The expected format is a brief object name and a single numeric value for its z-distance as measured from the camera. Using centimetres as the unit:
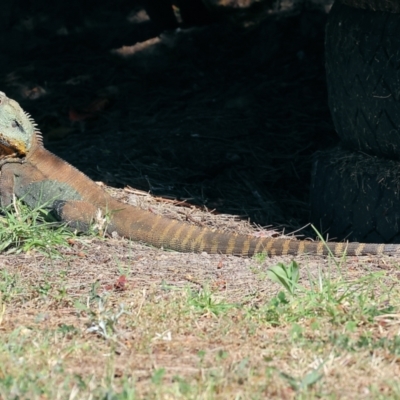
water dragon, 1055
